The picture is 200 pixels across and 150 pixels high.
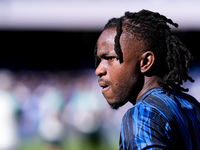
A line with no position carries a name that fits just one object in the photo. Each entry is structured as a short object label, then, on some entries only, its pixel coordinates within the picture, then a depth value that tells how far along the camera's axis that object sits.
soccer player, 4.04
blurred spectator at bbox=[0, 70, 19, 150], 21.05
